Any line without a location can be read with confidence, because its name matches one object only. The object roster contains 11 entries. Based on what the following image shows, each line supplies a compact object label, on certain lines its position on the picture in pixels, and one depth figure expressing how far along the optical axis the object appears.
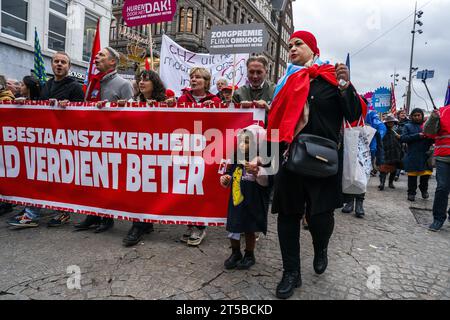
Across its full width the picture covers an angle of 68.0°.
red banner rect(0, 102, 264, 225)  3.46
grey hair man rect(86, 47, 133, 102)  3.91
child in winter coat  2.71
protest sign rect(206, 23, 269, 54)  4.95
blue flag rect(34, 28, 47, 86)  6.99
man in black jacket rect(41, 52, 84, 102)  3.98
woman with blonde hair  3.59
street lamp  23.18
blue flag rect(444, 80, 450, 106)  4.64
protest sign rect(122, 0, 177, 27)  4.78
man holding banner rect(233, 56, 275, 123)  3.37
